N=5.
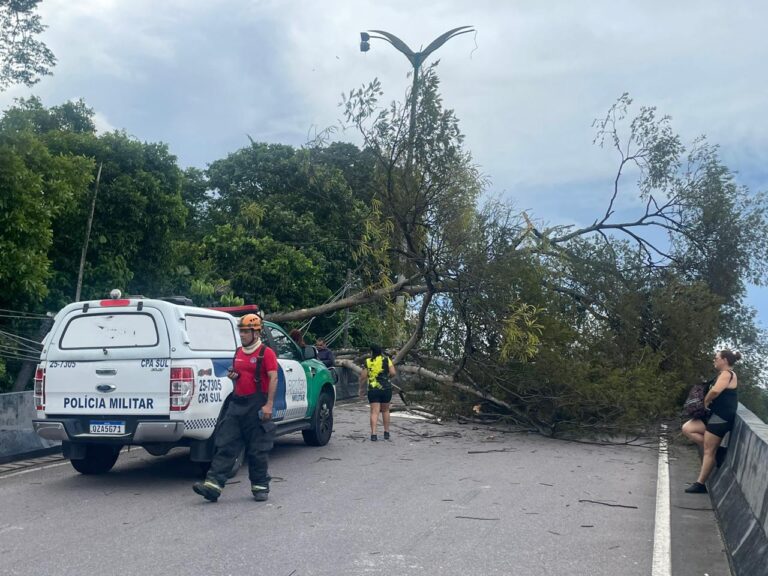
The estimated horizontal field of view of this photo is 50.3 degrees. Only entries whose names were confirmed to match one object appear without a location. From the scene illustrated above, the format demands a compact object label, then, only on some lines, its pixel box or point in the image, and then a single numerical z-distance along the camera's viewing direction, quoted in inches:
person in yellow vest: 526.0
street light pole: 553.3
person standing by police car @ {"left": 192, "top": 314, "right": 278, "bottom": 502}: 320.5
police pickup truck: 332.5
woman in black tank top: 341.4
